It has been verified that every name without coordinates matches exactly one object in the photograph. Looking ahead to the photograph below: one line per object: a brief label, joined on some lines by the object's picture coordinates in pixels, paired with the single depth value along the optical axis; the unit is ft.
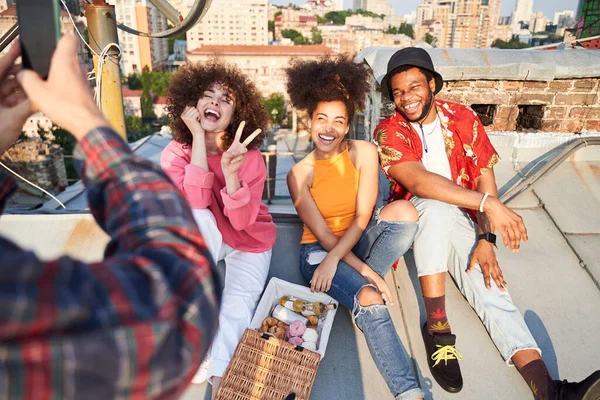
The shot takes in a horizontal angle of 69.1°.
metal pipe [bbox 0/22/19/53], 6.77
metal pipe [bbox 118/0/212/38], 6.44
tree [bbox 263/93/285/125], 145.28
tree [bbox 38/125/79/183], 75.94
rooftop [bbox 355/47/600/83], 12.20
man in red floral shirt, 5.83
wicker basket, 5.12
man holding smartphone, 1.61
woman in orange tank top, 6.35
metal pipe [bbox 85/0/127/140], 6.95
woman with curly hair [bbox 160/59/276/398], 6.08
